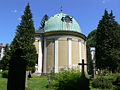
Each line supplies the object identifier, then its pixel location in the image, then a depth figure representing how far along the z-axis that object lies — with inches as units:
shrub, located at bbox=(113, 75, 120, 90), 558.3
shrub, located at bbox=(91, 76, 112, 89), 492.6
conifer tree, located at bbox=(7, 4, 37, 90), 734.4
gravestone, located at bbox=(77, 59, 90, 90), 302.0
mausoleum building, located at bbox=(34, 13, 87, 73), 892.4
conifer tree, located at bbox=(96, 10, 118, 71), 837.6
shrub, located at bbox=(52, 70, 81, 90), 382.4
